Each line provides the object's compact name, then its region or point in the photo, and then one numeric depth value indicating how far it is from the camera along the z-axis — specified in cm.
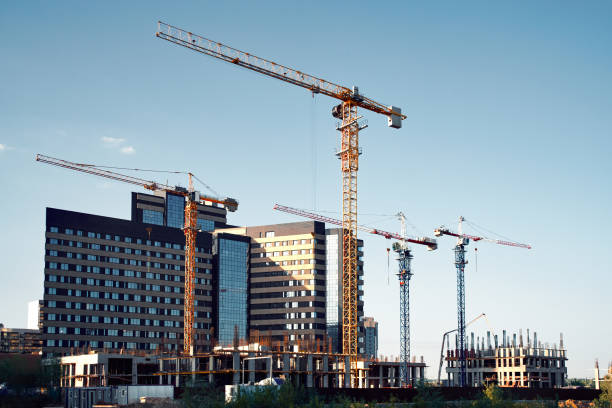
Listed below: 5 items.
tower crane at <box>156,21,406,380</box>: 16325
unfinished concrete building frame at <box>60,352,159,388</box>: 15450
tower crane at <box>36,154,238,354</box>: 19450
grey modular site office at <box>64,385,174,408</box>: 9806
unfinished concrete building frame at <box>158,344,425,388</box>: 13562
